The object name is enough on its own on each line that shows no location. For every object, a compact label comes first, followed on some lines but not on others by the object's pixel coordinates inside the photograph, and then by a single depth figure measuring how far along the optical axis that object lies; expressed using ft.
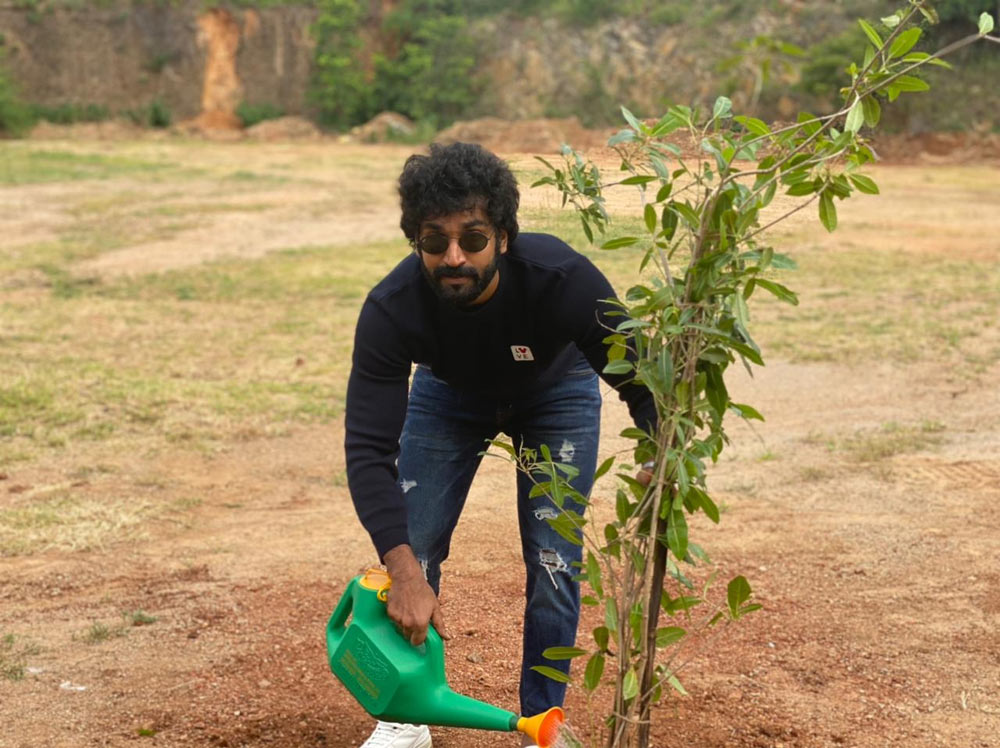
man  9.43
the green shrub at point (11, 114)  98.84
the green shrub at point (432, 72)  106.73
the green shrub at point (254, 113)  108.88
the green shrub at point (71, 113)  106.83
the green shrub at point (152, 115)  108.27
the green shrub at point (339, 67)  107.55
